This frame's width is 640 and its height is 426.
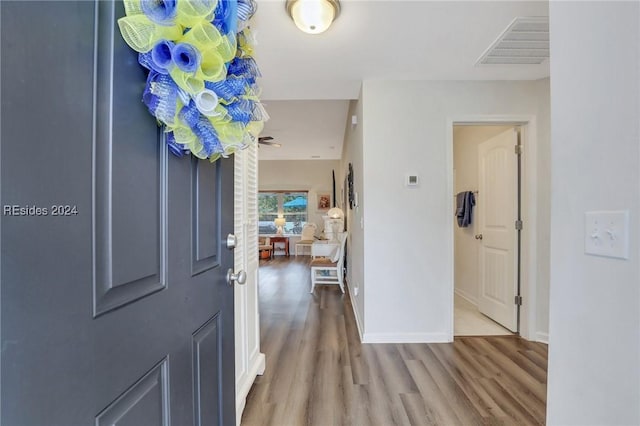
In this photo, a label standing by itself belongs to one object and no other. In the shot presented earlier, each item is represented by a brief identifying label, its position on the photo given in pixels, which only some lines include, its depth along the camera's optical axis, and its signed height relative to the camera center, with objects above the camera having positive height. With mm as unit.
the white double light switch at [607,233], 711 -58
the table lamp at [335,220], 5887 -189
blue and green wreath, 568 +308
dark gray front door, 391 -42
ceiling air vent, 1901 +1226
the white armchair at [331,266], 4594 -873
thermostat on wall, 2723 +287
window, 9023 +21
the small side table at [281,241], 8710 -909
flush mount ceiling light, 1675 +1166
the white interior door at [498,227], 2918 -172
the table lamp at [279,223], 8891 -379
